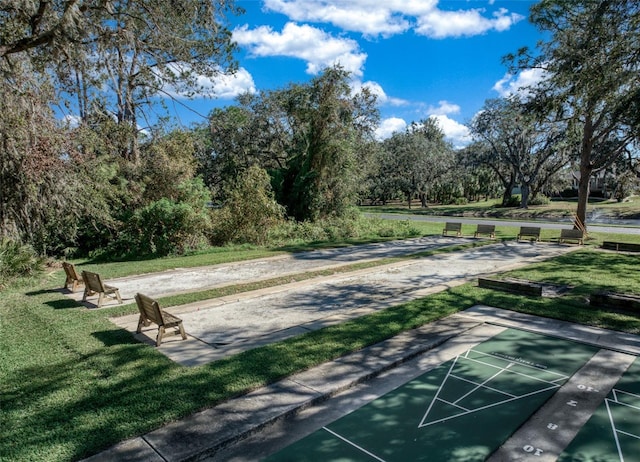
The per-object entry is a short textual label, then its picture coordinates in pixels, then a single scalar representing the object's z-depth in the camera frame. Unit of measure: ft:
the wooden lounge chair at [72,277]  33.44
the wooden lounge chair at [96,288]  28.55
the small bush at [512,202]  153.50
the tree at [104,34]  24.70
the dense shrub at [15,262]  36.11
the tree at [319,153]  75.56
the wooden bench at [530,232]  63.82
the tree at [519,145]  134.41
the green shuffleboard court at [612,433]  12.86
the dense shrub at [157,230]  52.29
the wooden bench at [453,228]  74.34
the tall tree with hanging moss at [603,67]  32.81
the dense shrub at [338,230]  66.59
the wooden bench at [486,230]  68.61
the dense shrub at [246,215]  60.95
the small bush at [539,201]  151.94
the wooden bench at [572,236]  60.39
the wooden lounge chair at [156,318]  21.43
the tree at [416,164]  166.50
